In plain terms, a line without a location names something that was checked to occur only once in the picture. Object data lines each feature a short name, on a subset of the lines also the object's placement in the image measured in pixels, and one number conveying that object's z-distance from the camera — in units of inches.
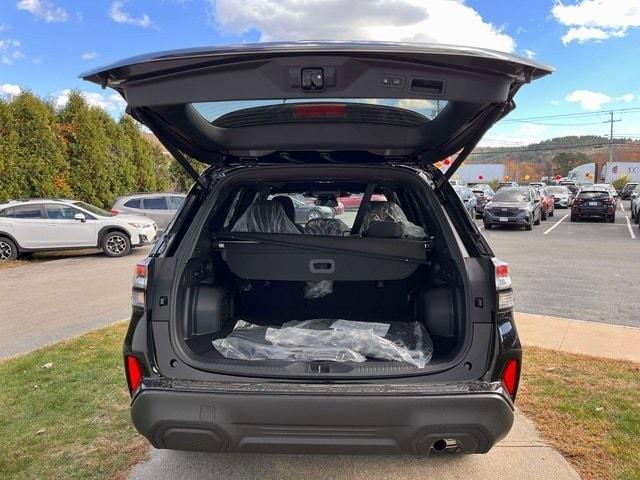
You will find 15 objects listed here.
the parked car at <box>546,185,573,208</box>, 1245.7
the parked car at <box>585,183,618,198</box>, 906.3
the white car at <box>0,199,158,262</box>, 468.4
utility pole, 3011.8
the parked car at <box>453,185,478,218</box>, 962.1
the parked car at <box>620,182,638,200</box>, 1742.5
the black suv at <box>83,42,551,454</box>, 83.9
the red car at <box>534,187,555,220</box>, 901.8
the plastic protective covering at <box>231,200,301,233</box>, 145.8
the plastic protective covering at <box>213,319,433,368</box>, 106.4
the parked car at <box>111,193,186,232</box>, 578.6
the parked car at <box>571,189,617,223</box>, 850.1
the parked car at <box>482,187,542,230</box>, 727.7
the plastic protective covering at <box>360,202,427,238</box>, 148.7
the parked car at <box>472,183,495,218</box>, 1012.3
